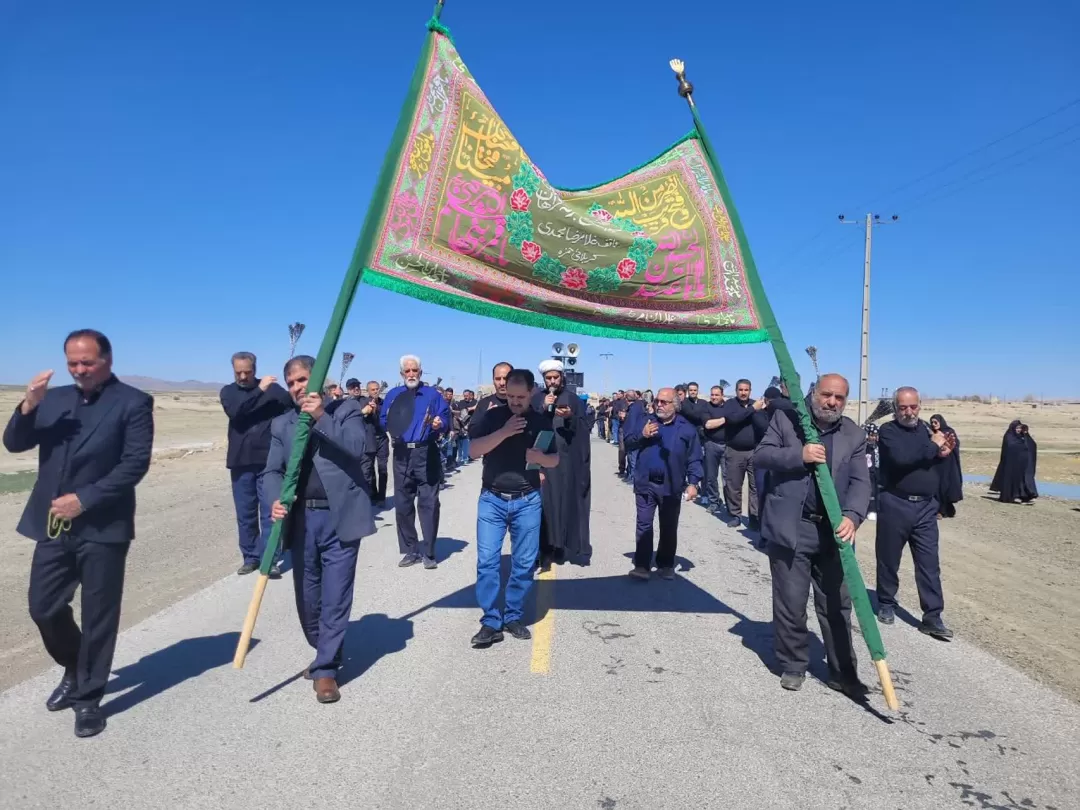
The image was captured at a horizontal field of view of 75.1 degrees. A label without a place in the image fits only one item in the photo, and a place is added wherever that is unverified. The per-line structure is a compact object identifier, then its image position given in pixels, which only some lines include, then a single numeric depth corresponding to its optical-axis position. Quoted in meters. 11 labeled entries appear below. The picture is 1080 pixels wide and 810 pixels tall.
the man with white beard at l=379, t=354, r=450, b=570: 7.64
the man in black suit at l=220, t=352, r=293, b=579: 7.11
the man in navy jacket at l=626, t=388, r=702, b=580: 7.10
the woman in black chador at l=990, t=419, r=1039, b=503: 14.28
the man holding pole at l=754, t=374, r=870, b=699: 4.49
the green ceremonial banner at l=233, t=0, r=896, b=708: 4.31
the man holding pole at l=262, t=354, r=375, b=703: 4.32
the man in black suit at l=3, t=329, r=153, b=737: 3.76
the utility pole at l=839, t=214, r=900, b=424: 27.38
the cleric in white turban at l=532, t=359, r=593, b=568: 7.55
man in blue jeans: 5.19
